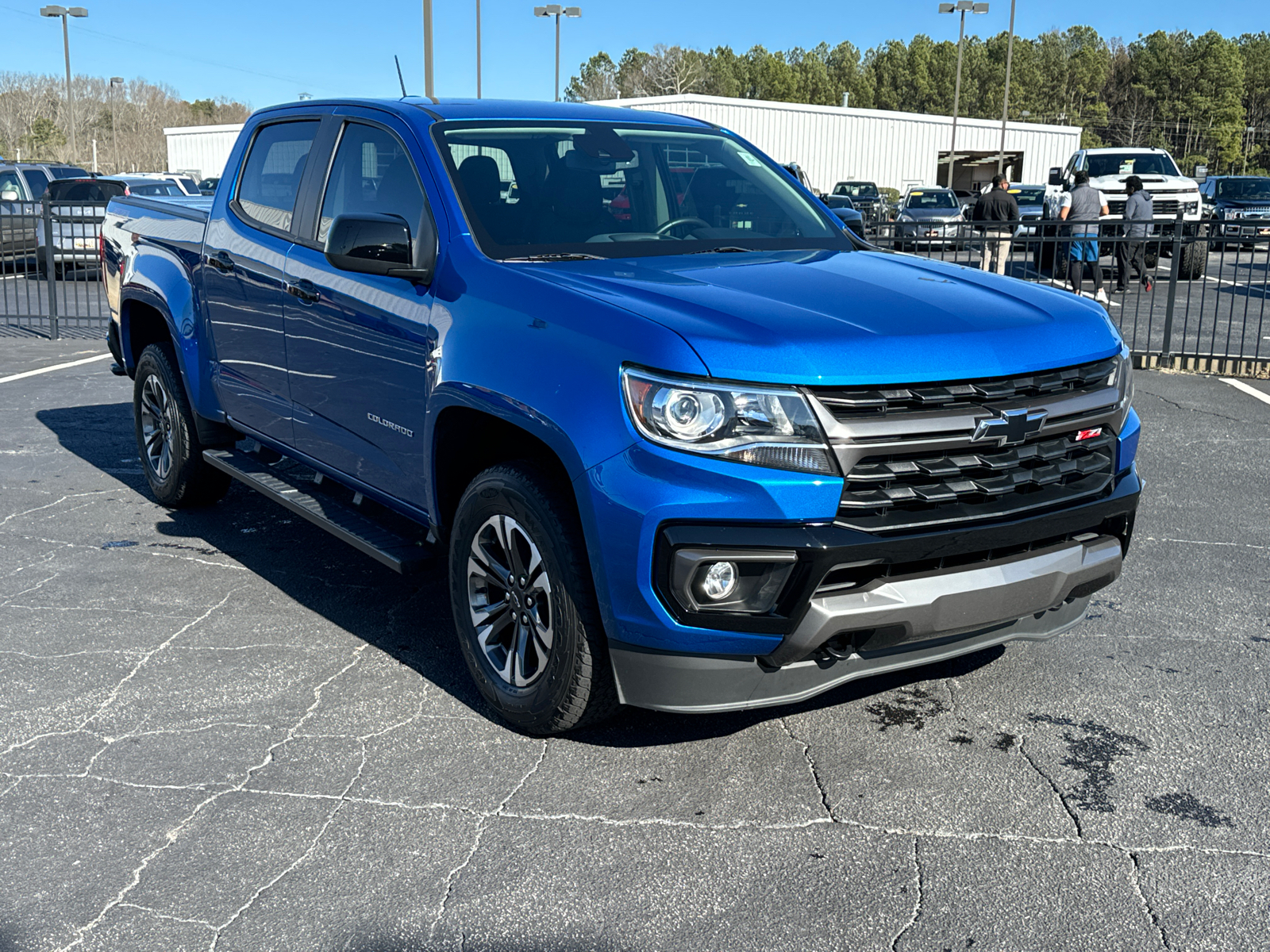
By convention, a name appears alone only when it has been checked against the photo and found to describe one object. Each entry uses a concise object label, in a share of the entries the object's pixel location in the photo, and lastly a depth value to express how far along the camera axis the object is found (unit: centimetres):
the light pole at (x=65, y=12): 5897
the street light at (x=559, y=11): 5256
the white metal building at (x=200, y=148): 6328
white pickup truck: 2297
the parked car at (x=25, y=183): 1980
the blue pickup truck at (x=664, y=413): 313
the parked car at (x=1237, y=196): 3006
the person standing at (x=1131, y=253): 1209
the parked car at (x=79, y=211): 1284
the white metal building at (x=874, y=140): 5559
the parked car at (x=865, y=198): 3256
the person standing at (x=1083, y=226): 1316
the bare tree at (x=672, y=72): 12762
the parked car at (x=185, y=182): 2614
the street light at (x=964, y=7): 5494
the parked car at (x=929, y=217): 1211
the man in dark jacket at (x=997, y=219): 1219
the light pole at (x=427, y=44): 1697
